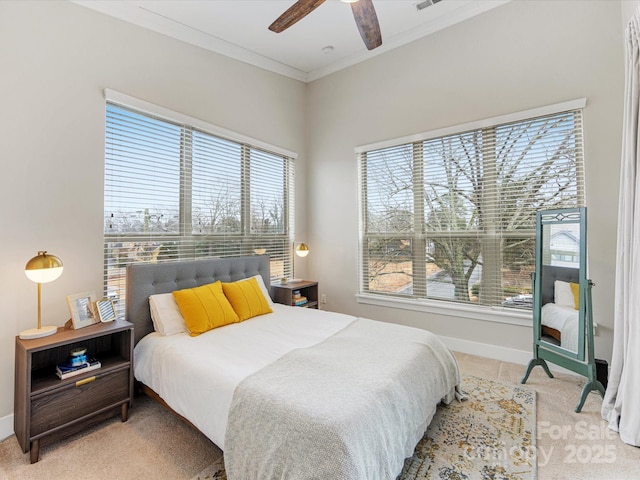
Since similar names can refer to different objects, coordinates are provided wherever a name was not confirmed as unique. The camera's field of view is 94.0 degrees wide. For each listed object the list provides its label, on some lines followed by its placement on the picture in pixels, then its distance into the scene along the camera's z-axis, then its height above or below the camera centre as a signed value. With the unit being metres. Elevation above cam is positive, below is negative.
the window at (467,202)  2.87 +0.35
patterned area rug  1.66 -1.32
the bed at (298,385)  1.29 -0.82
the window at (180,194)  2.66 +0.42
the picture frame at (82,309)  2.17 -0.57
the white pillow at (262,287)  3.26 -0.60
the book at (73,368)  1.99 -0.93
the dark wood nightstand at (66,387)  1.83 -1.03
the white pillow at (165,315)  2.44 -0.68
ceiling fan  1.94 +1.49
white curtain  1.93 -0.31
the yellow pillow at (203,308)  2.46 -0.65
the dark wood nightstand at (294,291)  3.72 -0.76
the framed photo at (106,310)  2.30 -0.60
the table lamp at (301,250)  4.01 -0.22
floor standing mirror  2.31 -0.53
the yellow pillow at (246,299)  2.83 -0.63
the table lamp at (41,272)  1.94 -0.26
